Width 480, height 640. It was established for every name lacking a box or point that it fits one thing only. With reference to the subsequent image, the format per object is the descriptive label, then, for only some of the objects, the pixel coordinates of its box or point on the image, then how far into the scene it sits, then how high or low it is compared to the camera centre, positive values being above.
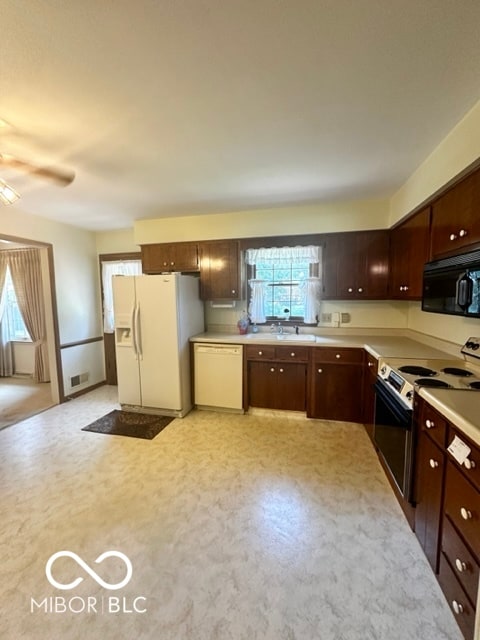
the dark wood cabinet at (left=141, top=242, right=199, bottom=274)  3.84 +0.55
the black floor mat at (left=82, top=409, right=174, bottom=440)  3.09 -1.44
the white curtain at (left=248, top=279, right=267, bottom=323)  3.79 -0.05
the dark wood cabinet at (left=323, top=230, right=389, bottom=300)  3.30 +0.35
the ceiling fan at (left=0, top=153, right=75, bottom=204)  1.92 +0.96
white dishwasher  3.46 -0.97
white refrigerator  3.37 -0.51
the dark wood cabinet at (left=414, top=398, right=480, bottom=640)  1.13 -1.00
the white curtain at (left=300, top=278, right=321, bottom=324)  3.57 -0.03
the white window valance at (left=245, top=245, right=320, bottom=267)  3.58 +0.52
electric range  1.70 -0.53
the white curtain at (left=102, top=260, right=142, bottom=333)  4.55 +0.40
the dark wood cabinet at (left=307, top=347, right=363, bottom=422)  3.12 -0.99
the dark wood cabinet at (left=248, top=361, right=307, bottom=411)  3.34 -1.05
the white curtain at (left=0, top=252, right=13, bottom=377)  5.08 -0.77
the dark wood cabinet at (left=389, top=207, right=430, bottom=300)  2.46 +0.38
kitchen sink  3.33 -0.50
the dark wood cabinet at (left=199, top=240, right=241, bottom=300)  3.71 +0.34
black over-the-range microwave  1.63 +0.05
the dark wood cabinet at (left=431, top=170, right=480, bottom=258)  1.69 +0.50
